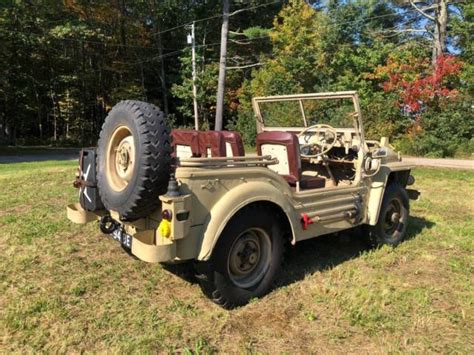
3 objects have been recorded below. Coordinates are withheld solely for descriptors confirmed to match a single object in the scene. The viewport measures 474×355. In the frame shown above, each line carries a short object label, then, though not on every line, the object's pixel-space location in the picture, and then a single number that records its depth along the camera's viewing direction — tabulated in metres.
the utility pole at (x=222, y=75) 21.27
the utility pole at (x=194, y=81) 25.80
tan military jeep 3.15
